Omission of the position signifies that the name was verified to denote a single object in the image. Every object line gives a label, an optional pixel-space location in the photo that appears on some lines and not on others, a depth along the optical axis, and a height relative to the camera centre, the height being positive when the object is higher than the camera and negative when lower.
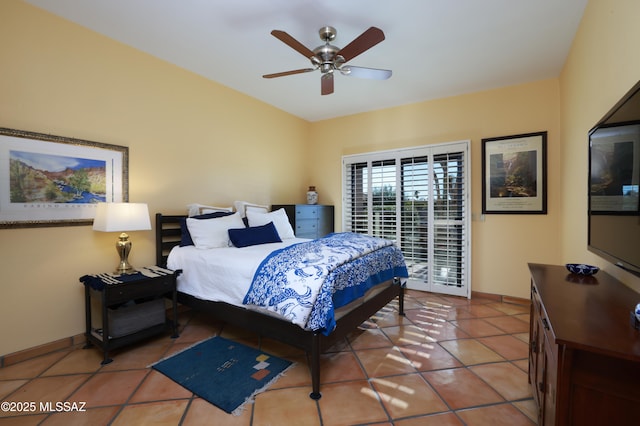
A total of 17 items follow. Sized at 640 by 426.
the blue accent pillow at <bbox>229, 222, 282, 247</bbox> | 3.04 -0.30
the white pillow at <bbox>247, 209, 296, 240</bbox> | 3.52 -0.15
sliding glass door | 3.91 +0.00
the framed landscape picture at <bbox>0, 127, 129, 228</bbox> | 2.23 +0.27
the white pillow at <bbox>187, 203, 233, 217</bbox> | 3.29 +0.00
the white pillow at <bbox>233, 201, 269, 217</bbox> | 3.76 +0.02
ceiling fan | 2.03 +1.23
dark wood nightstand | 2.28 -0.84
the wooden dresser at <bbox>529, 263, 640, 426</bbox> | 0.88 -0.52
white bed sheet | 2.34 -0.54
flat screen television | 1.22 +0.12
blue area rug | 1.89 -1.23
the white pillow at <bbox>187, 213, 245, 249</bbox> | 2.94 -0.25
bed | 1.94 -0.87
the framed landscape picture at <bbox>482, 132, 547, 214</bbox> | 3.46 +0.43
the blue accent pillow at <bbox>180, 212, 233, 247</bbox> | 3.03 -0.28
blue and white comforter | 1.89 -0.53
